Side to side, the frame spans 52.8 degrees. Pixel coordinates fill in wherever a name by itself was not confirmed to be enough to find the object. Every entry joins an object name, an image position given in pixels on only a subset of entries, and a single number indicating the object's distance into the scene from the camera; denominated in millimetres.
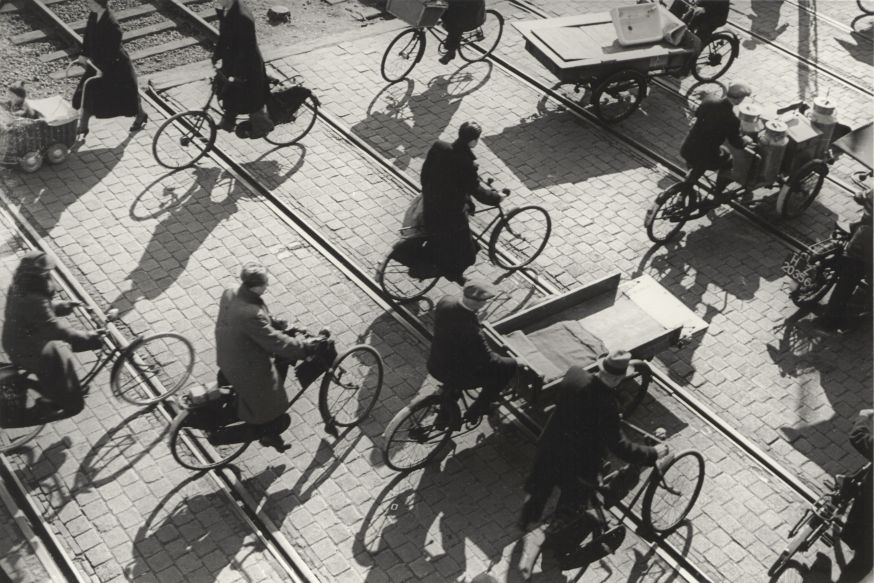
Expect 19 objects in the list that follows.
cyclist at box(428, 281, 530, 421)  7221
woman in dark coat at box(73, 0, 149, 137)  10797
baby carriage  10594
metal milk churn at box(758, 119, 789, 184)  10664
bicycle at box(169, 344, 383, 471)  7410
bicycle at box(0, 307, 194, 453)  7578
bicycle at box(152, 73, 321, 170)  11062
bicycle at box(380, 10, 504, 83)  13047
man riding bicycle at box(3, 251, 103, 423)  7344
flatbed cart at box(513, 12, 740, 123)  12078
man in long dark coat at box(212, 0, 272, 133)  10539
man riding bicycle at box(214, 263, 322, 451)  7127
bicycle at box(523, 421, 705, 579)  7012
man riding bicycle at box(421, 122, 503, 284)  8820
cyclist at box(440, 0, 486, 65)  12938
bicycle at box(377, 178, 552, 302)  9219
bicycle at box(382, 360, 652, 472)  7590
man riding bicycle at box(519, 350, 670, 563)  6574
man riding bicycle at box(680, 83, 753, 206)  10250
